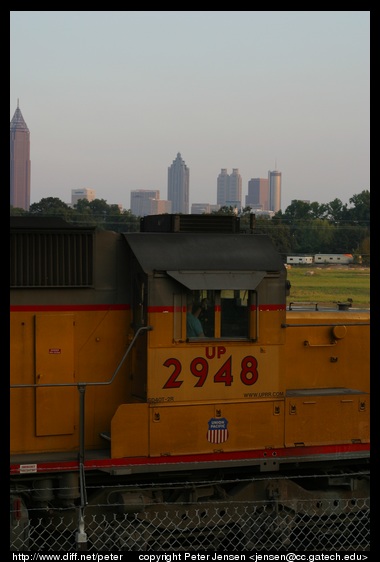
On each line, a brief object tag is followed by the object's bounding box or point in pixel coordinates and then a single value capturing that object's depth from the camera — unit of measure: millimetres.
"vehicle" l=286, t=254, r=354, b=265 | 106821
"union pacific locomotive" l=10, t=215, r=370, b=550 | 17353
